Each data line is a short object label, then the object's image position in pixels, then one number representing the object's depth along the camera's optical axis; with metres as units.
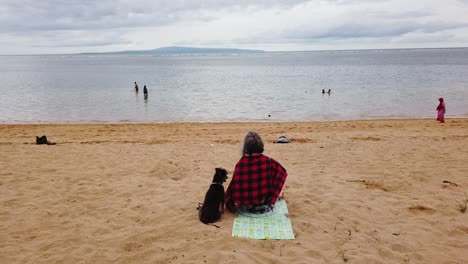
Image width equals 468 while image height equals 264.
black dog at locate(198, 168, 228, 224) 5.42
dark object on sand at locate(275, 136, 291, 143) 12.71
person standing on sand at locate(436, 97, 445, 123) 18.34
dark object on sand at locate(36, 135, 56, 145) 12.36
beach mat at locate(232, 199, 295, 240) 4.96
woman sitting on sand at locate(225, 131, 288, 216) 5.37
